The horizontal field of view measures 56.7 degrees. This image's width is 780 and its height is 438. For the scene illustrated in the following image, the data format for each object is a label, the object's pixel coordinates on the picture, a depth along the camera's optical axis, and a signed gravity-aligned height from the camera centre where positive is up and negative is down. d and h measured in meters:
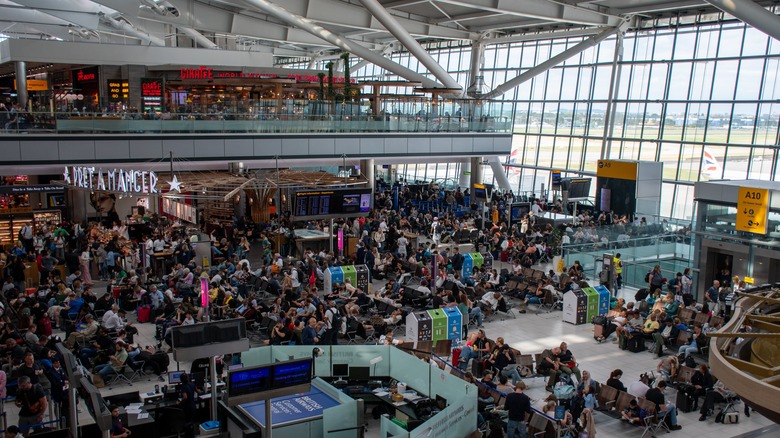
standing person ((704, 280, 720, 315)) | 19.26 -4.64
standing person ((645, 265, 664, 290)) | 21.02 -4.66
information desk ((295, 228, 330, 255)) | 27.31 -5.23
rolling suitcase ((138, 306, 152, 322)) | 18.89 -5.69
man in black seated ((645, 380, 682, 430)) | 12.77 -5.05
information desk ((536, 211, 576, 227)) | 31.24 -4.59
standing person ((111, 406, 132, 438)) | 11.08 -5.12
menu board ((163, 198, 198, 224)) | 31.97 -5.28
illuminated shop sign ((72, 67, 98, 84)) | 39.19 +0.82
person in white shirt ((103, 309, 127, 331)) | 16.47 -5.21
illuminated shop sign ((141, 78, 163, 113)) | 39.59 +0.25
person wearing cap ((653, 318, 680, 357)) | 16.94 -5.10
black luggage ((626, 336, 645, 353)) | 17.22 -5.38
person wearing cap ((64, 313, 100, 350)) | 15.67 -5.31
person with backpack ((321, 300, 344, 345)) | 16.30 -5.19
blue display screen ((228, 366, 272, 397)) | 9.35 -3.65
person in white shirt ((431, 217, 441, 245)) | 29.67 -5.18
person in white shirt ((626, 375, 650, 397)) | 13.34 -4.97
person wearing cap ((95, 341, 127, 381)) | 14.62 -5.49
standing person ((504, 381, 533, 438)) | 11.86 -4.91
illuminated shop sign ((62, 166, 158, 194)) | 21.23 -2.69
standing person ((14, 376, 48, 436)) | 12.07 -5.26
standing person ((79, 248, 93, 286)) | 22.27 -5.42
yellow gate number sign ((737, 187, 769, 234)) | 19.95 -2.44
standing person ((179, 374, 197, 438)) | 12.07 -5.10
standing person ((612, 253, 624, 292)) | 22.52 -4.84
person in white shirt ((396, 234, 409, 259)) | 26.36 -5.05
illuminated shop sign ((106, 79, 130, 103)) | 38.91 +0.16
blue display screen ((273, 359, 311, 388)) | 9.68 -3.65
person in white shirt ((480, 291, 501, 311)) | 19.78 -5.18
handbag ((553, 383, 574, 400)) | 13.64 -5.23
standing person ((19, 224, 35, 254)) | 25.20 -5.22
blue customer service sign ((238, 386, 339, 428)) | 11.97 -5.25
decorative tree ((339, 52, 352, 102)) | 33.45 +0.64
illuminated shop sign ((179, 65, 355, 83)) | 36.84 +1.13
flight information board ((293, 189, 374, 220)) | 23.89 -3.40
